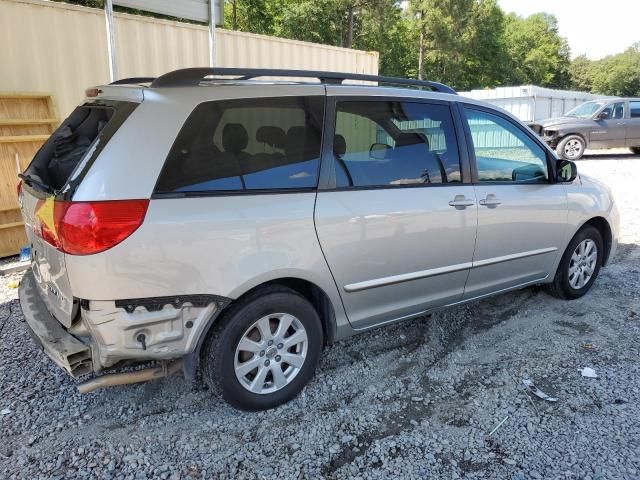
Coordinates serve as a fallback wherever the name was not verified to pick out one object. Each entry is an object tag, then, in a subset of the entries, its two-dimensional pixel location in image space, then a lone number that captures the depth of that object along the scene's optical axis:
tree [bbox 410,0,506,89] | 39.34
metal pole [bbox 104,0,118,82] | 5.90
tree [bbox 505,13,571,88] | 52.91
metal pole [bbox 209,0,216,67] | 6.65
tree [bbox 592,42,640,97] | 73.31
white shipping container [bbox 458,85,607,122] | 21.56
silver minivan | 2.38
